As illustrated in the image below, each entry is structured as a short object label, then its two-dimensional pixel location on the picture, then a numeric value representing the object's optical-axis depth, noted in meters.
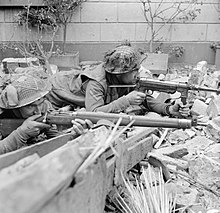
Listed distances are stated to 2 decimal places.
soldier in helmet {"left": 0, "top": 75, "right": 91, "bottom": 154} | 2.99
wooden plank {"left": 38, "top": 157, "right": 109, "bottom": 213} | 1.38
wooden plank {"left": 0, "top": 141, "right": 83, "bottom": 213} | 1.05
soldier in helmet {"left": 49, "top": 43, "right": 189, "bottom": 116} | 3.86
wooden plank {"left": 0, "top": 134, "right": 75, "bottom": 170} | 1.77
